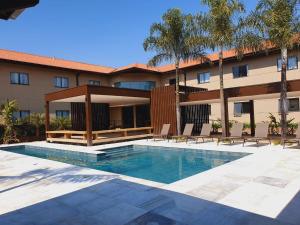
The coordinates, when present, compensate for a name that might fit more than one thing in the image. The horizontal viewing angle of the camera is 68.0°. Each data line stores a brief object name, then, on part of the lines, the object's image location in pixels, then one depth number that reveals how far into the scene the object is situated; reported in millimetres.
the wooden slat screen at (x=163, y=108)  16008
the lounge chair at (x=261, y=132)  11553
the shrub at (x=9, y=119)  16170
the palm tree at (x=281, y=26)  10553
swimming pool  8334
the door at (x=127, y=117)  22615
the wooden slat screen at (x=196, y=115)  17222
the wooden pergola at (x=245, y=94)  11806
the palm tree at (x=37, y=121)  18127
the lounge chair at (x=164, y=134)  15297
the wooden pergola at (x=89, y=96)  13814
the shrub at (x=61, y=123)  18722
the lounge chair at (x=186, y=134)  14175
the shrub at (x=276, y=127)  14591
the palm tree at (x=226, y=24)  12056
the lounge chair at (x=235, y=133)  12320
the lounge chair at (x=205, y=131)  13589
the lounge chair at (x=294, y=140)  10319
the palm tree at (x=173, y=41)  14649
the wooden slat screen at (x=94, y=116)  20184
